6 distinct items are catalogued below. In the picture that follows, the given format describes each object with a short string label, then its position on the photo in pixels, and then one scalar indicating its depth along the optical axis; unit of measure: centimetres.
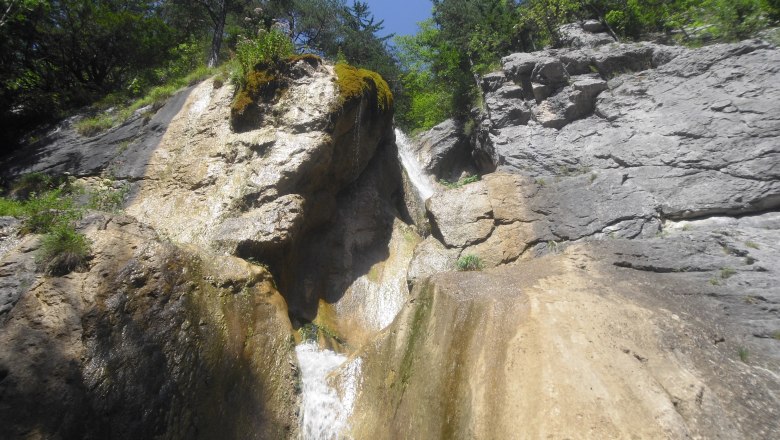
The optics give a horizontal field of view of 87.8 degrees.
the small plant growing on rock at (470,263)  862
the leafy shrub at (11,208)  745
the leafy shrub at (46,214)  663
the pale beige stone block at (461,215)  952
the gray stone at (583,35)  1367
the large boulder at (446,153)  1689
